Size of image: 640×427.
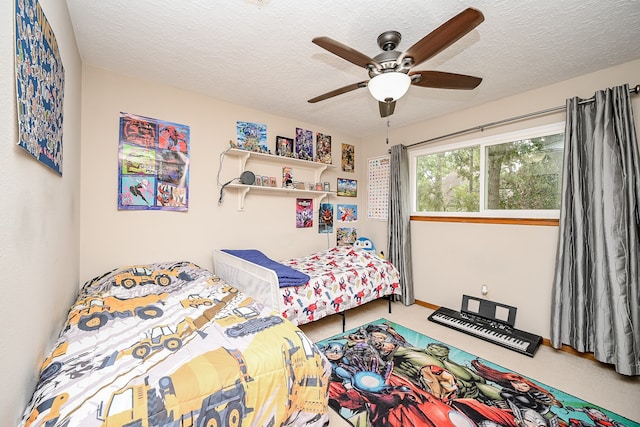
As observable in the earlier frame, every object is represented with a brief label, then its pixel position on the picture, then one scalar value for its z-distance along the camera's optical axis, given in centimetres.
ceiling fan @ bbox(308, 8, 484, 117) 119
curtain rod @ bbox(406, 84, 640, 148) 210
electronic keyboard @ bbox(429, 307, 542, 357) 229
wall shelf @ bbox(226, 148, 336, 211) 282
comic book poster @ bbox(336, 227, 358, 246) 382
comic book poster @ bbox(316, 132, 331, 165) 355
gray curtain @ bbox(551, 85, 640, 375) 190
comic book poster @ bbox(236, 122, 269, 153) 288
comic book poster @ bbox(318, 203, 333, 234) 364
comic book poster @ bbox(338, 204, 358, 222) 385
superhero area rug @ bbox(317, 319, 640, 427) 154
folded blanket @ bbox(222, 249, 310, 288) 215
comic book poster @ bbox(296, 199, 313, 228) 342
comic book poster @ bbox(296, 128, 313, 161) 335
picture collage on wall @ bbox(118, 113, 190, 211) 224
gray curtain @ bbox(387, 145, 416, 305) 334
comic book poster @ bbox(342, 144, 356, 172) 387
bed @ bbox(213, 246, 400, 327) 213
